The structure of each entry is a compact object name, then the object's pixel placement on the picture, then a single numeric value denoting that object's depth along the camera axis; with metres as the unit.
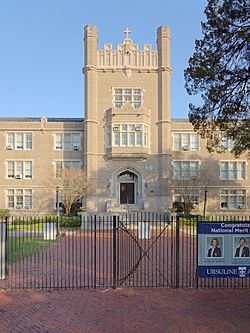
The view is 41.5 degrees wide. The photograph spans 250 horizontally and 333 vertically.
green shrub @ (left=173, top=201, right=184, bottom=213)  37.17
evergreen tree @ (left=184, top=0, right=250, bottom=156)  9.30
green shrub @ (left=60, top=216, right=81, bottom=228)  29.73
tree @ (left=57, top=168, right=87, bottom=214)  33.81
